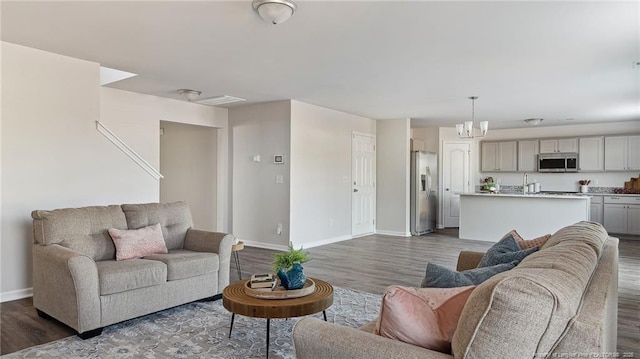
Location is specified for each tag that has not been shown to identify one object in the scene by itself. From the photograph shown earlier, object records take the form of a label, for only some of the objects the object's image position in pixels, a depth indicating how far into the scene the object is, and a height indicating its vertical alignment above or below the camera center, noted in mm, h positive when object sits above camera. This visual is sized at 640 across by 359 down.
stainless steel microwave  8547 +336
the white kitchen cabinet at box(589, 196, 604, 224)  8164 -640
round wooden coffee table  2369 -776
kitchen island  6521 -623
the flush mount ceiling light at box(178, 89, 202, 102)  5586 +1166
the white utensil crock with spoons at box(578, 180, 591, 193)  8523 -180
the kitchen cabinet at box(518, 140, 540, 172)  8969 +504
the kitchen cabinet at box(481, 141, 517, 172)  9242 +495
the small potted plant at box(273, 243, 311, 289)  2637 -610
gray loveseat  2809 -719
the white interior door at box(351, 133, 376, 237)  7621 -137
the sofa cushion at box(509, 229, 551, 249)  2289 -388
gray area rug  2582 -1141
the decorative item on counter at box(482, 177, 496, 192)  9553 -66
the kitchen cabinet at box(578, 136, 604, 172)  8258 +492
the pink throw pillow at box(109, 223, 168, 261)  3414 -578
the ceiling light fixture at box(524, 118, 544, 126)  7855 +1132
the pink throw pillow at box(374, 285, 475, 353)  1291 -459
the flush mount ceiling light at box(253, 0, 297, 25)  2664 +1133
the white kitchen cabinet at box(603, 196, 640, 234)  7785 -722
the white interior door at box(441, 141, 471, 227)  9602 +52
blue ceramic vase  2635 -662
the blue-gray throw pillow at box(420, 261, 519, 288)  1579 -401
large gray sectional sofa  1015 -380
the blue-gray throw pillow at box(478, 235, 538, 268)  1937 -395
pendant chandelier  6027 +778
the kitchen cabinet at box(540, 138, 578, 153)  8539 +706
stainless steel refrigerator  8273 -311
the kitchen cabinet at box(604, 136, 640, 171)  7910 +496
